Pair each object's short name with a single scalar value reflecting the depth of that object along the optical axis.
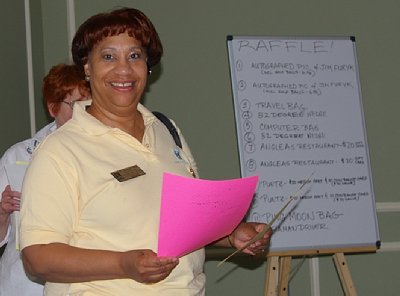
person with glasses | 2.62
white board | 3.73
